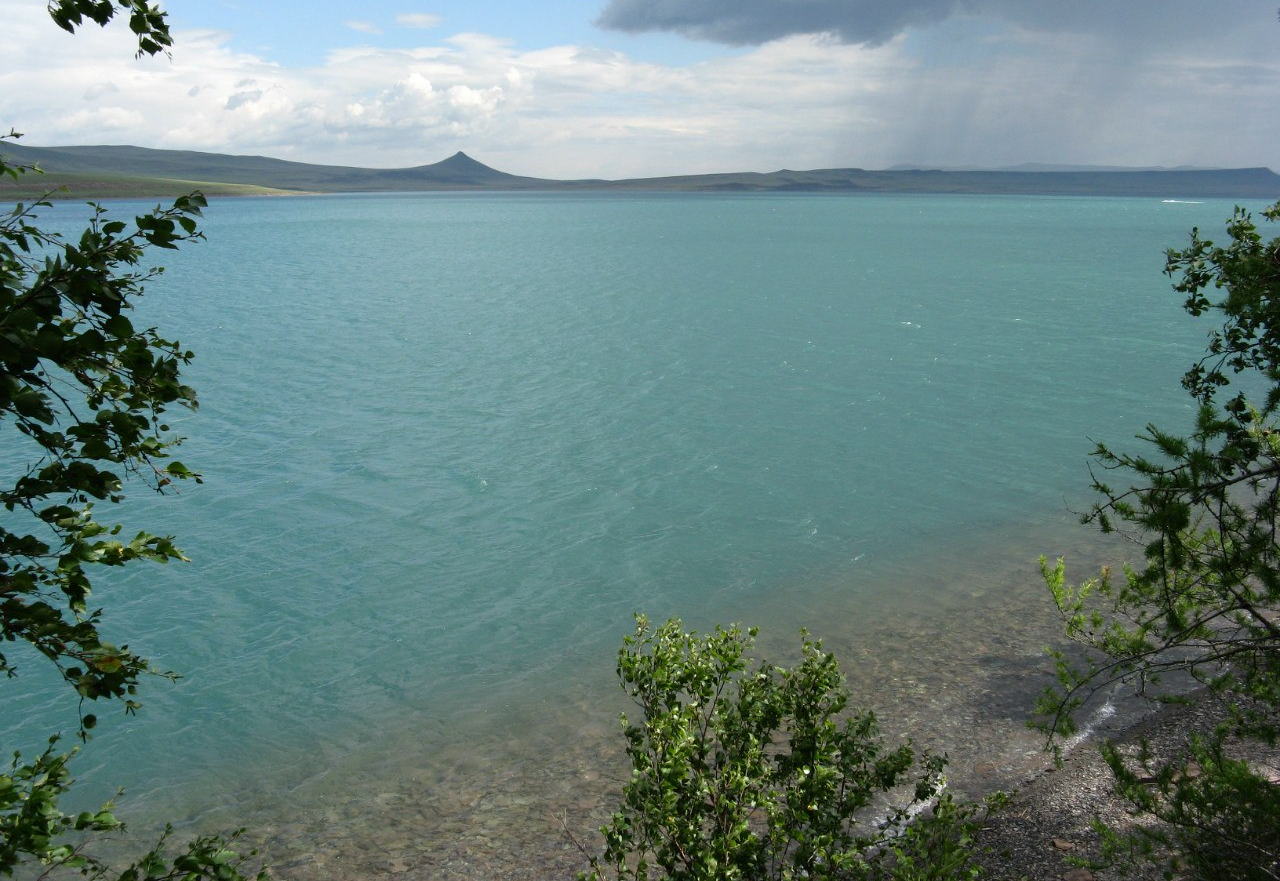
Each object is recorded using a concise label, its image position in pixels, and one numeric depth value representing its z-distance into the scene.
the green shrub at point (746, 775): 5.57
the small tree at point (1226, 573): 6.25
